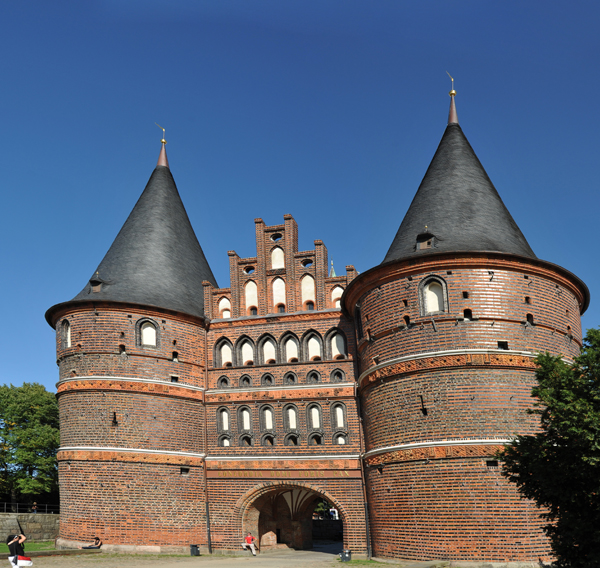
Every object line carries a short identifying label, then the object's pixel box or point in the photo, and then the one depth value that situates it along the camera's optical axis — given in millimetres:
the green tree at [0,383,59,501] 36312
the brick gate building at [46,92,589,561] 19938
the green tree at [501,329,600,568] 12922
